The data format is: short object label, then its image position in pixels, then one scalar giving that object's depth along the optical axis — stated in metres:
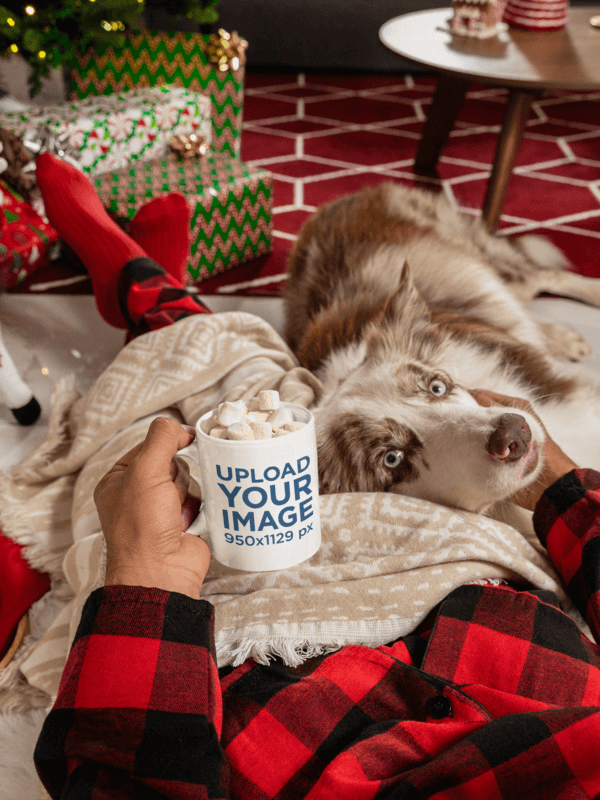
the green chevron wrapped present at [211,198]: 2.17
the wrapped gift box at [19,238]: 2.04
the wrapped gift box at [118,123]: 2.17
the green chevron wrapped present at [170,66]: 2.53
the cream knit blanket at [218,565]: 0.79
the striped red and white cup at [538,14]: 2.58
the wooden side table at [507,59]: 2.14
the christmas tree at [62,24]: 2.11
